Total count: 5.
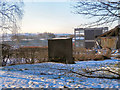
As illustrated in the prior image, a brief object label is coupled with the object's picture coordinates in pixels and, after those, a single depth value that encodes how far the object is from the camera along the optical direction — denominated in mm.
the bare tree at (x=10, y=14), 9716
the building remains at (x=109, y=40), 21734
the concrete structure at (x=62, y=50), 10234
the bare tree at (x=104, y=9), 6207
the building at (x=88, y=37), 36675
